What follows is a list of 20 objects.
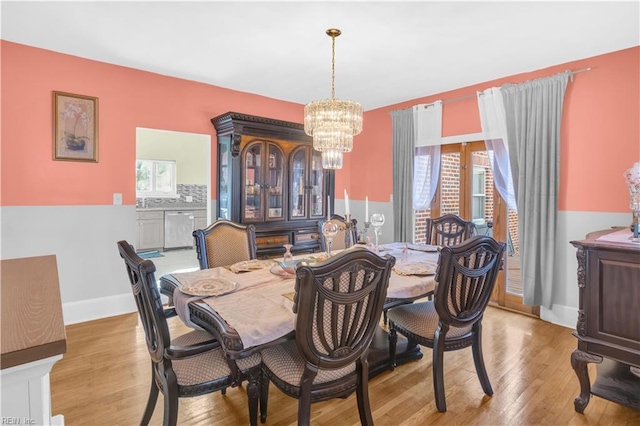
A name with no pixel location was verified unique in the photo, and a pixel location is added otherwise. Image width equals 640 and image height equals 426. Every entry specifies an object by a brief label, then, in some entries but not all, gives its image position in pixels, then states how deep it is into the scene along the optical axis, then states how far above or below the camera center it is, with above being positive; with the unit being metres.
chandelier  2.69 +0.71
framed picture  3.24 +0.80
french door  3.84 +0.10
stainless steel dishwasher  6.94 -0.35
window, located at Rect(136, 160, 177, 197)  7.16 +0.71
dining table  1.46 -0.45
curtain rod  4.00 +1.34
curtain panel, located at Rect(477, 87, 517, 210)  3.69 +0.79
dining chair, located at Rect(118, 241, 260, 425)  1.49 -0.72
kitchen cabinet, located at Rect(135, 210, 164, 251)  6.62 -0.36
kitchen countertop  6.69 +0.06
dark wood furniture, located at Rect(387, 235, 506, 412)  1.93 -0.55
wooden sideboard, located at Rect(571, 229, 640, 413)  1.85 -0.57
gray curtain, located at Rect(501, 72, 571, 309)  3.33 +0.42
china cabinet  3.86 +0.37
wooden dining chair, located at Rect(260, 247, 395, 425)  1.43 -0.53
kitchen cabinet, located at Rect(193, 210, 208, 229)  7.31 -0.16
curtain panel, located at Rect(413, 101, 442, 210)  4.34 +0.77
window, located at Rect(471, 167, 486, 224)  4.08 +0.20
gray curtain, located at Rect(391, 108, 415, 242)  4.60 +0.51
